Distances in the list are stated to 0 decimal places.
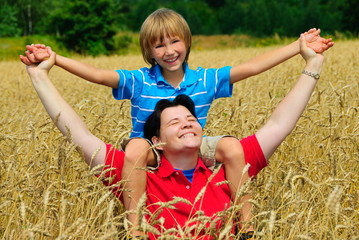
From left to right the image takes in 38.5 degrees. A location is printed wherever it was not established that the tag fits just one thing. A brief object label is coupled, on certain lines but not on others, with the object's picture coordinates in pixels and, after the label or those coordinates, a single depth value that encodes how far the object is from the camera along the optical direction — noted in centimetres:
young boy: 298
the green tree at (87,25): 3888
